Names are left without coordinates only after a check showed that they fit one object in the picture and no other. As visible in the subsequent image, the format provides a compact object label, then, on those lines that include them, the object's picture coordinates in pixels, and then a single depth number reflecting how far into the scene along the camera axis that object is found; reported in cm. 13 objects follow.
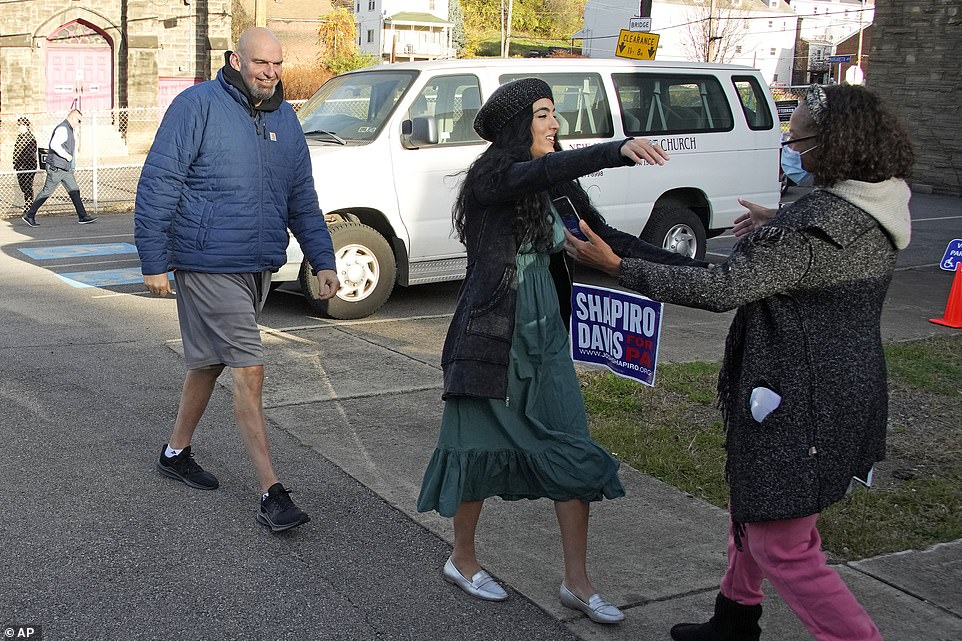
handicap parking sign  954
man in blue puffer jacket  459
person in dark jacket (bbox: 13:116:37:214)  1738
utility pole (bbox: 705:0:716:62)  4688
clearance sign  1667
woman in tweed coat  308
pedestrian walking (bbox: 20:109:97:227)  1549
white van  902
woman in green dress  377
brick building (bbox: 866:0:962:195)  2252
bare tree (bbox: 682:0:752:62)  6116
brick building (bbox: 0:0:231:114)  2550
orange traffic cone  921
